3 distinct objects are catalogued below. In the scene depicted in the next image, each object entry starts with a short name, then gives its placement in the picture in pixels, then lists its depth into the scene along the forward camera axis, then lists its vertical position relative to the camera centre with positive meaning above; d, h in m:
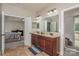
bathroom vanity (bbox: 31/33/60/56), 2.21 -0.90
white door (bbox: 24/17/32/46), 2.28 -0.05
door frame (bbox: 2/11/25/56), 2.13 +0.21
